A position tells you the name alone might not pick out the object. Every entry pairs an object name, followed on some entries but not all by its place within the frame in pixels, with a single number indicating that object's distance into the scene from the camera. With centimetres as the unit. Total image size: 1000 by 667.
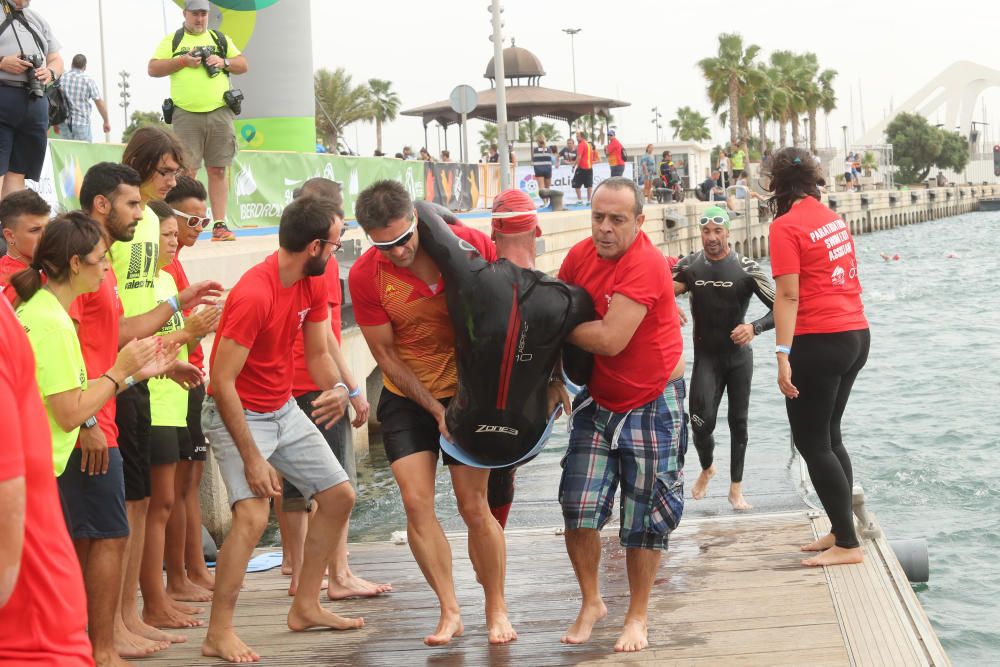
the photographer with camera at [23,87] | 752
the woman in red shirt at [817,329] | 636
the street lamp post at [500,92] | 2548
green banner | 1680
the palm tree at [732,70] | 7469
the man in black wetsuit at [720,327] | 841
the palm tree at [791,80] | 8769
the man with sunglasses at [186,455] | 638
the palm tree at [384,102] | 10156
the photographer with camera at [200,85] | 1073
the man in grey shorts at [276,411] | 512
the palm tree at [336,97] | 7381
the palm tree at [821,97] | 9175
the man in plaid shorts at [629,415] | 509
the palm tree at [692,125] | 12794
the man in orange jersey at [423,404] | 523
